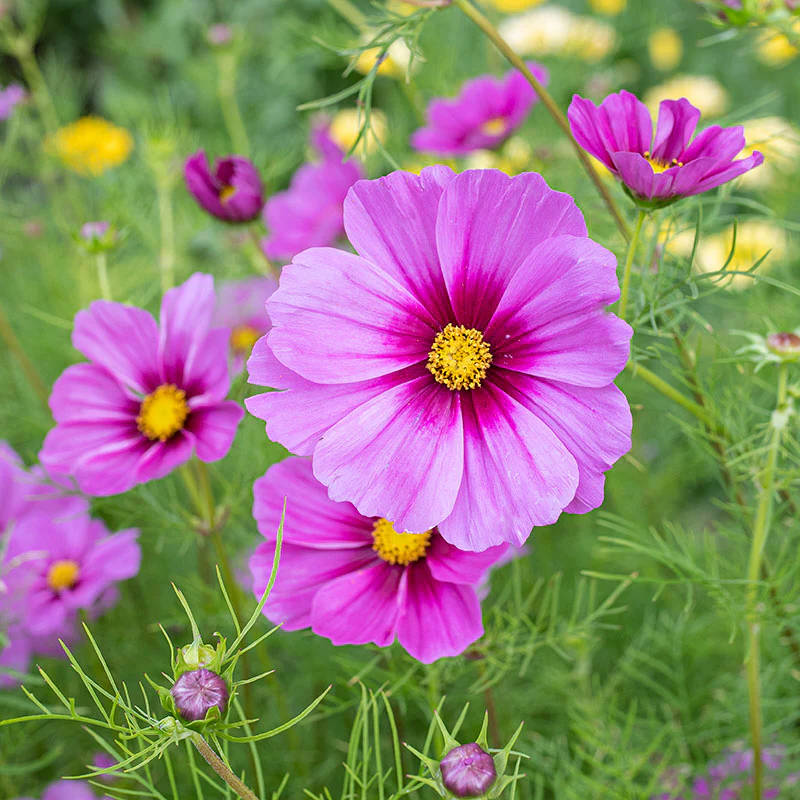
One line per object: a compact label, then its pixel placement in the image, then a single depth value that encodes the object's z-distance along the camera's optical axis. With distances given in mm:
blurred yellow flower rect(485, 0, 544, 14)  1901
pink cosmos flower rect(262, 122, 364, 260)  958
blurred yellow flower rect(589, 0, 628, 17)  2045
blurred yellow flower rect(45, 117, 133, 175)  1381
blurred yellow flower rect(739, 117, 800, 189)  1103
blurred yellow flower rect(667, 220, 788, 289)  1146
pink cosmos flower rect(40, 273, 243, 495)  578
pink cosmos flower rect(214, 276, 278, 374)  1115
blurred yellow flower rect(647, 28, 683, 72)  2100
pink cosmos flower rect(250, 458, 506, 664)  480
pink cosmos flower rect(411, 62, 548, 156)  941
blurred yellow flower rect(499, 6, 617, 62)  1568
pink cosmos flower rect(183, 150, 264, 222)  674
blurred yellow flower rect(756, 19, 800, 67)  1573
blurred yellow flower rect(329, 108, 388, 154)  1387
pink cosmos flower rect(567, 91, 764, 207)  423
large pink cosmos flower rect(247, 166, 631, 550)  416
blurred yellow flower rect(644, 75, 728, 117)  1559
